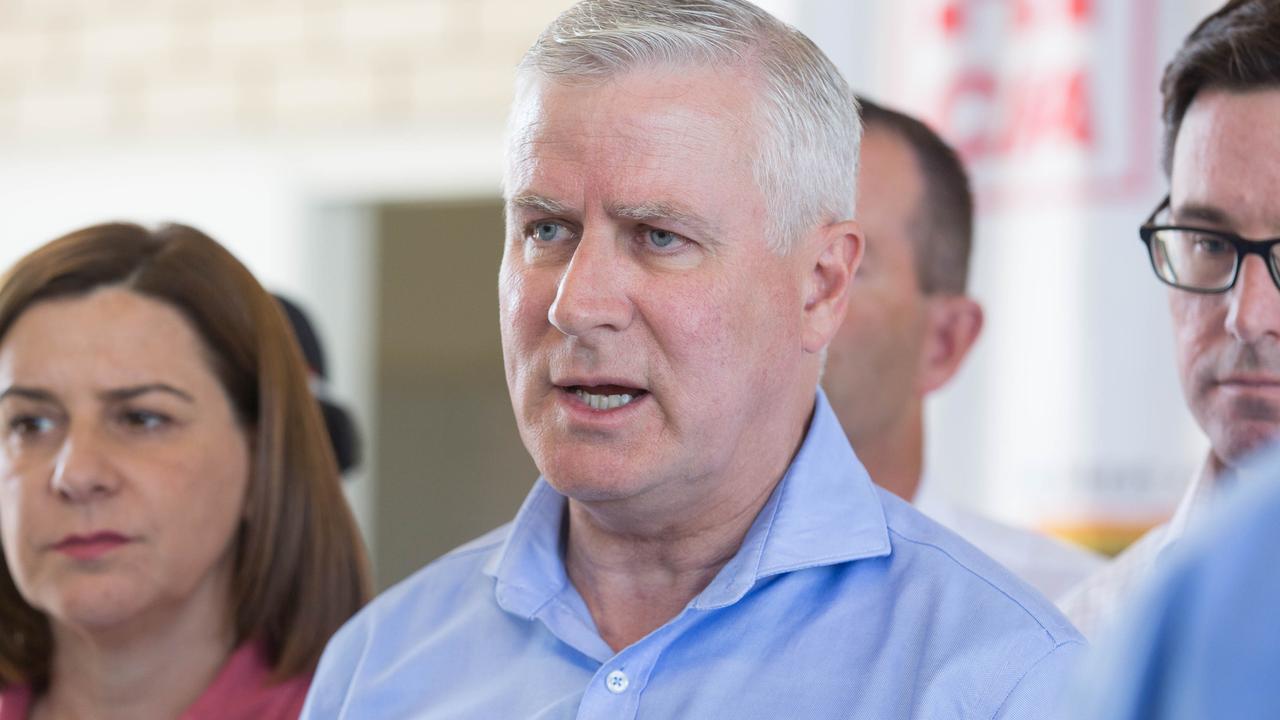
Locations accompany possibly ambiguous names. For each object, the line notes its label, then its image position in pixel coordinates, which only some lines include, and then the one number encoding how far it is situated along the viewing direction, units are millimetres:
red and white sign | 2941
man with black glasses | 2368
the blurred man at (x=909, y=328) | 2725
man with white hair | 2298
